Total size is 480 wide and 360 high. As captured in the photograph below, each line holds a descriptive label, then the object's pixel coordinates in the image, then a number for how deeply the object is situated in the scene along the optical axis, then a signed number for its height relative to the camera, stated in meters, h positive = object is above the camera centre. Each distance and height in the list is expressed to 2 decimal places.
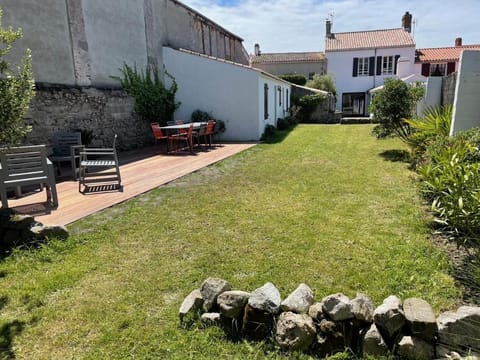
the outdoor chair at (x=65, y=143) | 8.82 -0.72
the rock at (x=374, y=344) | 2.30 -1.60
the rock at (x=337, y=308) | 2.37 -1.40
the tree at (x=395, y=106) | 9.29 +0.03
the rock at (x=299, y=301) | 2.54 -1.45
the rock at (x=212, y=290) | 2.75 -1.45
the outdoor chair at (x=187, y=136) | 11.07 -0.78
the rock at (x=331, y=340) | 2.39 -1.62
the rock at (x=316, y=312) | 2.48 -1.49
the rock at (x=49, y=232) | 4.15 -1.42
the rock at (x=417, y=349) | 2.22 -1.58
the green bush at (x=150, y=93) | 12.21 +0.80
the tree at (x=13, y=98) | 3.96 +0.22
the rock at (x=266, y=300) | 2.53 -1.42
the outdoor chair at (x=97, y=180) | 6.75 -1.34
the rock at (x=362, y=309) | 2.37 -1.41
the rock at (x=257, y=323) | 2.54 -1.58
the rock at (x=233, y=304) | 2.61 -1.48
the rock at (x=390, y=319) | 2.29 -1.43
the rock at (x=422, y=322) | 2.22 -1.41
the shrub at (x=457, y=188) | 3.51 -0.91
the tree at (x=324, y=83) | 27.58 +2.10
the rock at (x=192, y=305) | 2.73 -1.56
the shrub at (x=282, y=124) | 18.55 -0.77
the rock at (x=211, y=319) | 2.68 -1.62
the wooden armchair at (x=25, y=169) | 5.11 -0.82
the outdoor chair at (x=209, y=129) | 12.26 -0.61
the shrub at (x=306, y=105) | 23.97 +0.31
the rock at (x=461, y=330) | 2.14 -1.43
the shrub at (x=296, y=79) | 28.97 +2.62
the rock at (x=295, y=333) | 2.38 -1.57
